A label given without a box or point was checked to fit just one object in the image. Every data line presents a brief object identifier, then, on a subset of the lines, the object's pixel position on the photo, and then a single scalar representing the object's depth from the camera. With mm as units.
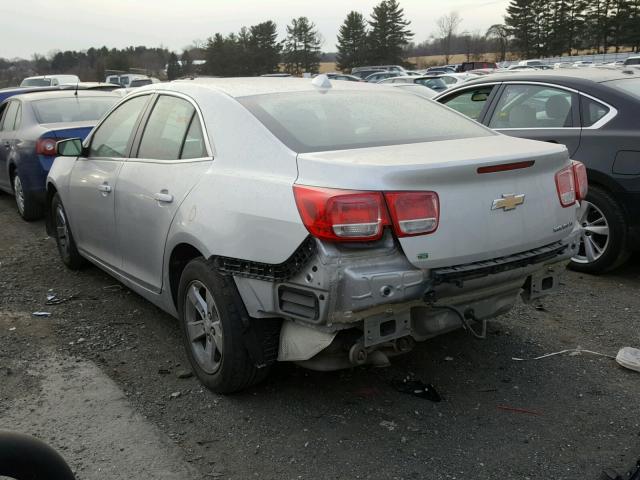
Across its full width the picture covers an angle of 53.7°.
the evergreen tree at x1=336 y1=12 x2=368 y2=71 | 89438
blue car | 7582
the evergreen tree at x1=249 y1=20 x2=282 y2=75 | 84062
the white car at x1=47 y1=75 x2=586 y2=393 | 2750
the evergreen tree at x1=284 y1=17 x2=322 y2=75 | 94375
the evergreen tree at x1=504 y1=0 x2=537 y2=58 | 83250
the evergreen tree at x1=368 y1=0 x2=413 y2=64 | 89000
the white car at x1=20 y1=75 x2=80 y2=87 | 25245
